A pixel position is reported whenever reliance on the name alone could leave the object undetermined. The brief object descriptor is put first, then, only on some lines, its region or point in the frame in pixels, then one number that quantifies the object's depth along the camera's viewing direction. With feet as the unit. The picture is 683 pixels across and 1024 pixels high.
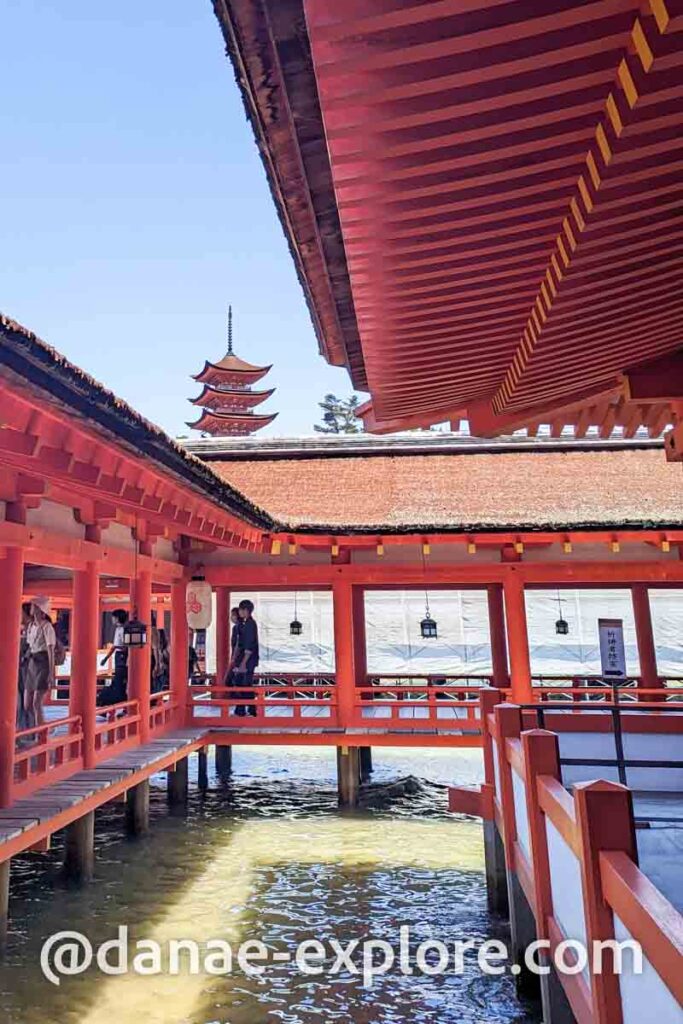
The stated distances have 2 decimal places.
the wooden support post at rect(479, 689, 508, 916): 23.15
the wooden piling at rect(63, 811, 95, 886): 25.23
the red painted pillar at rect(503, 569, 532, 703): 34.63
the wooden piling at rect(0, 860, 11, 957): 19.22
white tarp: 66.59
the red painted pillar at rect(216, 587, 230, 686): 43.34
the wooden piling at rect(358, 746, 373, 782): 43.93
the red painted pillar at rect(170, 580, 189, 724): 36.55
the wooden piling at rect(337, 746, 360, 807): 35.78
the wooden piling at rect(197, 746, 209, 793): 39.58
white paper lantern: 34.73
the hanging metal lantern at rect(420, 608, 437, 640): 35.32
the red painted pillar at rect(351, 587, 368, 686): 45.88
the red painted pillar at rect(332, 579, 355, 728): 35.40
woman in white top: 26.91
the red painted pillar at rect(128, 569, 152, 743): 30.91
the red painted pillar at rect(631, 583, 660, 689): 37.29
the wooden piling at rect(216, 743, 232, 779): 42.96
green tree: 173.99
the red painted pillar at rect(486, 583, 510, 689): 41.96
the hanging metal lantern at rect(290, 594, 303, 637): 41.57
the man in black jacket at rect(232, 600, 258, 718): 39.09
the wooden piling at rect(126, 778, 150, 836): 31.04
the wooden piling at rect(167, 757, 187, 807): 36.04
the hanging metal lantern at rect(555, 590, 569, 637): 38.70
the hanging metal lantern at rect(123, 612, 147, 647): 27.71
